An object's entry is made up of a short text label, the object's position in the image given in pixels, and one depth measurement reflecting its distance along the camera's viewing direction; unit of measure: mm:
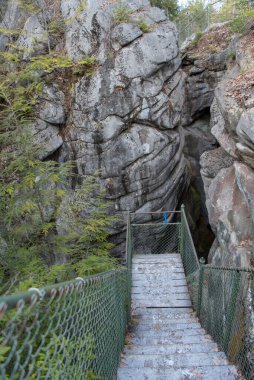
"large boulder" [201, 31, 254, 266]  5953
